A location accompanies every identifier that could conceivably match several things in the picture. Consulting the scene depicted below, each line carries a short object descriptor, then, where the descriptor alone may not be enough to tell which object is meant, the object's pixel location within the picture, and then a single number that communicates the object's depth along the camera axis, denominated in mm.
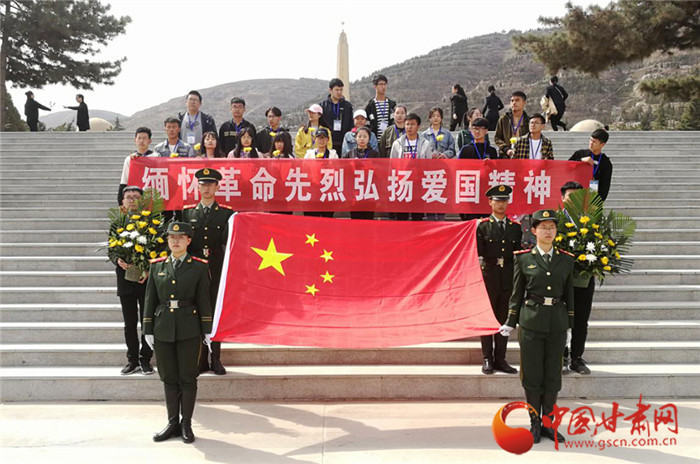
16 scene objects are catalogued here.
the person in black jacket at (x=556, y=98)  15164
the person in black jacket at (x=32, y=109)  19172
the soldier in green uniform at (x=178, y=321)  5223
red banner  7434
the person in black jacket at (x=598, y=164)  7359
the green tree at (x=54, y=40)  25469
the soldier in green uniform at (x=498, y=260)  6262
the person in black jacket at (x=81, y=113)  18281
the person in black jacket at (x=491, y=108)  14539
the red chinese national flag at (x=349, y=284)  5633
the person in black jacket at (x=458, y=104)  15609
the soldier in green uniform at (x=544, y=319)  5195
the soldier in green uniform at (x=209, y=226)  6289
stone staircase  6215
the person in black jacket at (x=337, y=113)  9461
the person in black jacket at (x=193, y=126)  8484
